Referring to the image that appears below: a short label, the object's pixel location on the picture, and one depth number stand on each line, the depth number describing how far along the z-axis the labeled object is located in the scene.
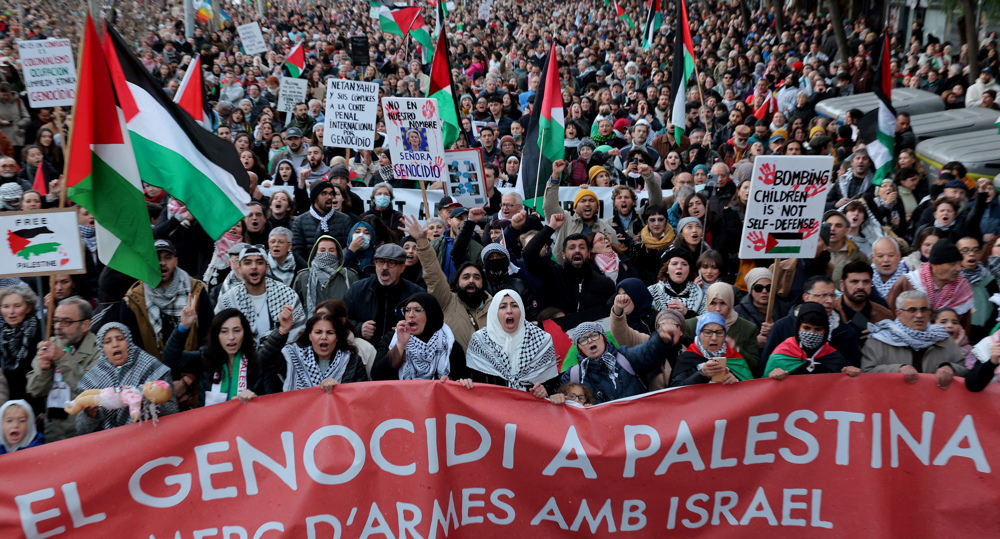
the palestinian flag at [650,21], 18.45
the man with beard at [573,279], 6.80
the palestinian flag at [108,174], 5.29
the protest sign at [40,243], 5.12
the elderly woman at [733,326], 5.69
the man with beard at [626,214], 8.62
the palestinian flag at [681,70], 10.99
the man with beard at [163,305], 5.92
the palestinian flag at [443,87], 9.95
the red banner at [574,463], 4.50
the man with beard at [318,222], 8.01
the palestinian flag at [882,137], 9.10
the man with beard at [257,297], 6.11
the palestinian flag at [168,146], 5.71
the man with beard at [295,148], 11.47
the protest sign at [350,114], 9.95
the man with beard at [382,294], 6.18
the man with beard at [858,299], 5.94
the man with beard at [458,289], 6.16
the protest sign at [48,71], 9.88
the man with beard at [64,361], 4.94
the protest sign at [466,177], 9.51
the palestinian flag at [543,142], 9.34
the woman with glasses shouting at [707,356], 4.94
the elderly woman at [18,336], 5.48
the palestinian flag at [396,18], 16.98
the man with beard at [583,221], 7.65
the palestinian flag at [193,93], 9.02
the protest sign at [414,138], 8.41
